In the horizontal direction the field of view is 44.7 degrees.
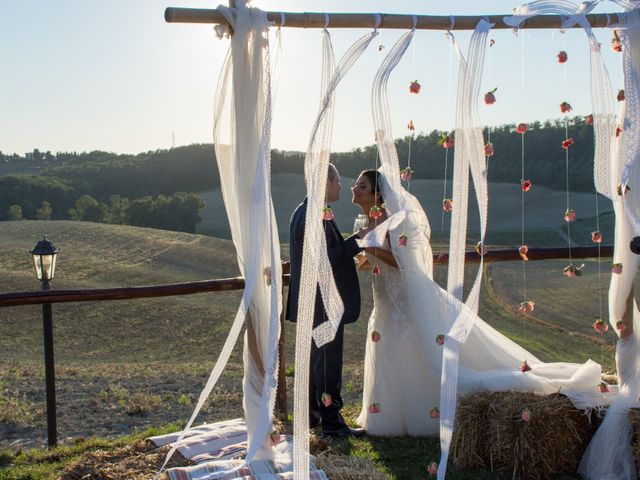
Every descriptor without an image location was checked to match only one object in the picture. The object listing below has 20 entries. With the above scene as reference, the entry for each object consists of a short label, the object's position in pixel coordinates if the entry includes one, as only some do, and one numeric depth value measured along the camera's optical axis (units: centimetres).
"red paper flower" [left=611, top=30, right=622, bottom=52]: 351
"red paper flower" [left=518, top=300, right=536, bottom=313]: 342
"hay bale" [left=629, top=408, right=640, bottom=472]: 330
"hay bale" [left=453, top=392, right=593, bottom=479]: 342
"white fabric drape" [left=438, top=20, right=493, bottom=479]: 319
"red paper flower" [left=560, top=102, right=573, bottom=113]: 343
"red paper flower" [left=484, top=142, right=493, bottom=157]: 333
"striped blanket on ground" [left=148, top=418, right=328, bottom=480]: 332
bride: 412
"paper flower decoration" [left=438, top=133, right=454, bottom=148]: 333
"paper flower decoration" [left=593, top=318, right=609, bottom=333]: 350
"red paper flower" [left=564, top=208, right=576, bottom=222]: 351
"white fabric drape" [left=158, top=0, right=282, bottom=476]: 314
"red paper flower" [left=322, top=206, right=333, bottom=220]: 333
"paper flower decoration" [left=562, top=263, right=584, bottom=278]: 359
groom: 406
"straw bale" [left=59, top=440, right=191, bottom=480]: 352
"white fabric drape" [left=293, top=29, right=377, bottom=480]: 311
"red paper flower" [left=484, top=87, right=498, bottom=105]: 326
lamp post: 437
